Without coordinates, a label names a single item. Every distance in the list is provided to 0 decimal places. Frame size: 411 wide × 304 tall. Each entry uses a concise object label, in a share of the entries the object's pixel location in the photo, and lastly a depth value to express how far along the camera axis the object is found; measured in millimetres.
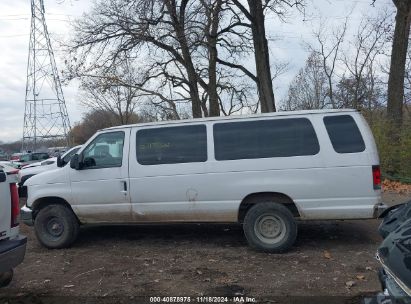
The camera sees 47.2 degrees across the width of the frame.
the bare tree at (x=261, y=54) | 19969
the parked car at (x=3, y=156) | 39562
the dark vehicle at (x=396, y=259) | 2434
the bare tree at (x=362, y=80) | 36891
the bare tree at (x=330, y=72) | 42116
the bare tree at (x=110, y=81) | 25844
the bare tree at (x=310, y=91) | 51844
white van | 6930
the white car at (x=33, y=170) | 14194
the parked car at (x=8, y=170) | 5112
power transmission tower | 38156
